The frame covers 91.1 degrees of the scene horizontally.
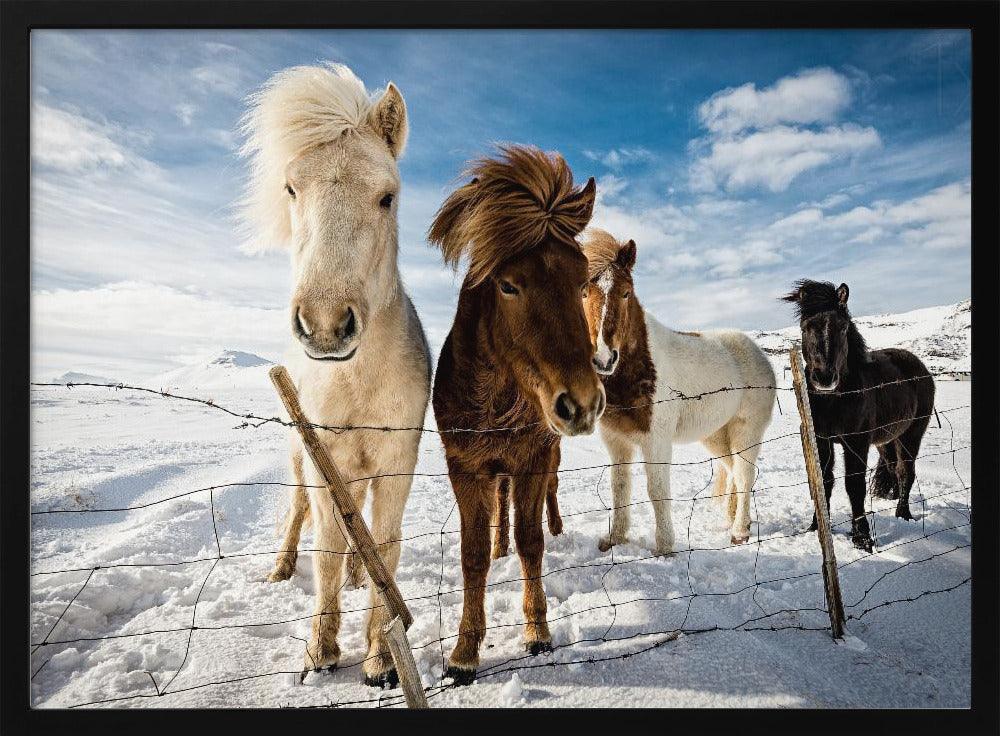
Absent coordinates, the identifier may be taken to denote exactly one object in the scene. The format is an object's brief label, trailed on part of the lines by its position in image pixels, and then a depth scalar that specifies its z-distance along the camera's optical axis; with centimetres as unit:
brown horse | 183
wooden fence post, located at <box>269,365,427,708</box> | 165
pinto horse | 318
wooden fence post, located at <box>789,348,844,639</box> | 234
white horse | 182
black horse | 333
